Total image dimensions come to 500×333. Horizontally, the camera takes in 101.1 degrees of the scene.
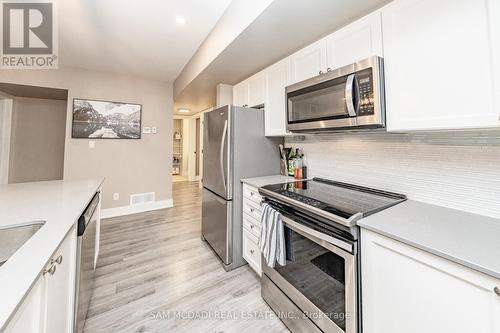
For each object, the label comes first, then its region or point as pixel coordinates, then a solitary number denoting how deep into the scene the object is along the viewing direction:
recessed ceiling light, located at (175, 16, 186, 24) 2.06
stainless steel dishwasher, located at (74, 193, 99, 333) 1.20
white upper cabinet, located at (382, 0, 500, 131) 0.94
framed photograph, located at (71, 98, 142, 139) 3.32
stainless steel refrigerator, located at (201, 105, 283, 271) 2.11
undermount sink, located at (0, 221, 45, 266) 0.94
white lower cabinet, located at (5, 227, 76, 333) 0.59
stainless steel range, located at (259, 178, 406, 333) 1.04
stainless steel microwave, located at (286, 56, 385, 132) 1.28
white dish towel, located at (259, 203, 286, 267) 1.46
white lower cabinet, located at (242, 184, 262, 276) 1.90
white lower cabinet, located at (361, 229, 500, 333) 0.69
